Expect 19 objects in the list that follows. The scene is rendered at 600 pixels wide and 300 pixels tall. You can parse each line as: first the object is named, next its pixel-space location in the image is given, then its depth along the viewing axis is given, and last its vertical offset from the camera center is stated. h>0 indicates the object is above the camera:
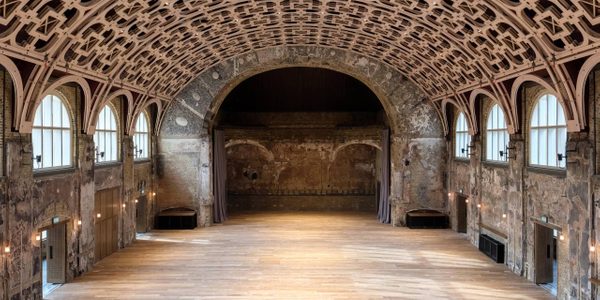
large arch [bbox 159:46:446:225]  24.00 +1.63
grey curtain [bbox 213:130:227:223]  26.41 -1.52
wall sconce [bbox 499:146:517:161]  16.90 +0.00
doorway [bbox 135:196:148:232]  23.67 -3.01
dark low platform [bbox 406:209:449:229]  24.39 -3.32
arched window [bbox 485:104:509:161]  18.42 +0.69
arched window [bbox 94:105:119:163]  18.70 +0.60
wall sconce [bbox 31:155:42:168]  13.77 -0.20
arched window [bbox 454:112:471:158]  22.38 +0.71
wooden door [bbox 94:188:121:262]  18.41 -2.70
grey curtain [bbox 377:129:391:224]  26.22 -1.66
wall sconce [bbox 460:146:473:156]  22.13 +0.08
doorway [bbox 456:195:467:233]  23.62 -2.92
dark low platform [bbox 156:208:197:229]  24.38 -3.34
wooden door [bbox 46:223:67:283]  15.55 -3.19
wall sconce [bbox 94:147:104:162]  18.39 -0.07
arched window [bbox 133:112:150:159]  22.69 +0.64
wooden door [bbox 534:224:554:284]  15.34 -3.17
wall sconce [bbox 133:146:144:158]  22.44 +0.01
